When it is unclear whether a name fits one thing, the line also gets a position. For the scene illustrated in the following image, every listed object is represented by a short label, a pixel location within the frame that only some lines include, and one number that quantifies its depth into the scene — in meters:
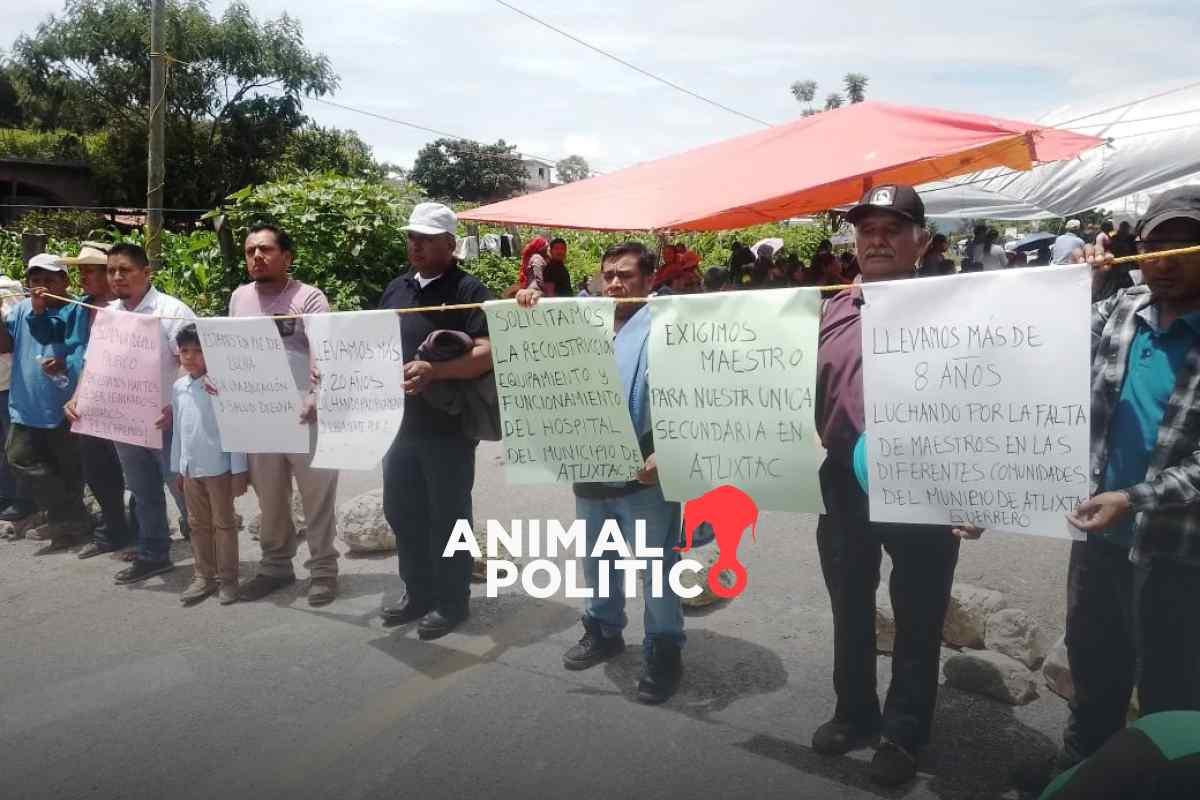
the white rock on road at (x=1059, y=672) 3.56
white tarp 7.29
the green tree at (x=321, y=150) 30.81
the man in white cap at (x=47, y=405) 5.78
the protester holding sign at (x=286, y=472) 4.56
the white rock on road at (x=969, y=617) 4.03
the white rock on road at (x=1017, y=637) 3.89
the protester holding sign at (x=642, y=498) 3.62
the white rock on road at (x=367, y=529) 5.62
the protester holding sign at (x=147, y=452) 5.05
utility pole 10.84
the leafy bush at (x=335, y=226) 8.80
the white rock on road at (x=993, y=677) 3.58
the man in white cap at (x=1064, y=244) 11.26
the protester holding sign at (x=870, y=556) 3.04
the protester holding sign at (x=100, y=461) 5.67
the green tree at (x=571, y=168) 65.12
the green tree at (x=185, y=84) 31.95
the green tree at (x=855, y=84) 72.62
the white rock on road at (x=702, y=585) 4.55
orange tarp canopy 5.57
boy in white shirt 4.80
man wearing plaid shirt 2.51
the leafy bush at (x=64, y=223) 19.84
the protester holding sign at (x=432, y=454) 4.23
